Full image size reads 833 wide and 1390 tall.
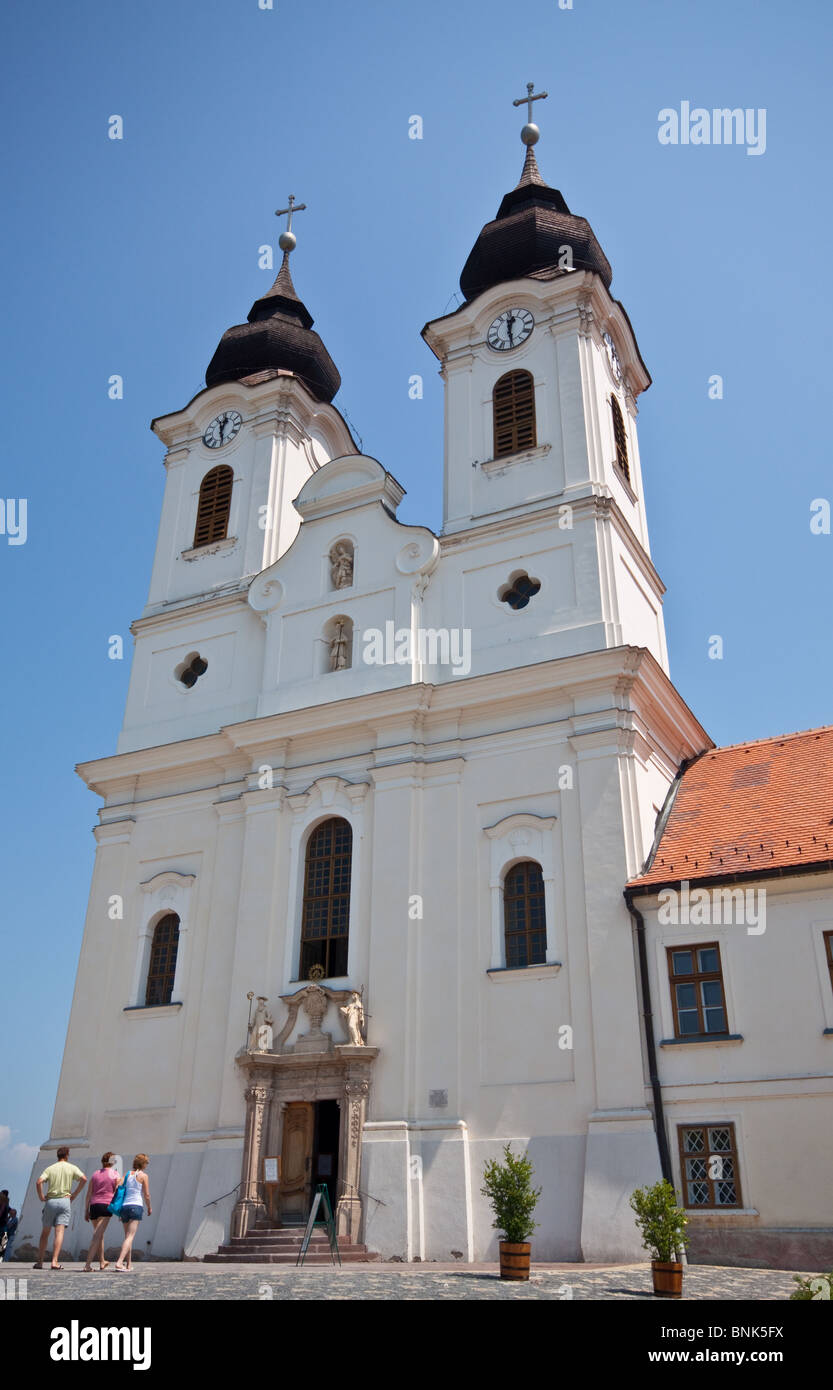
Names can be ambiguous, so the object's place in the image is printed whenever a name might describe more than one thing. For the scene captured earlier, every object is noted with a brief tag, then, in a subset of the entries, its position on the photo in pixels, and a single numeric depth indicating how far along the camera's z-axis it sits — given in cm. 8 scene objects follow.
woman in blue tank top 1318
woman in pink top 1328
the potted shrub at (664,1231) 1120
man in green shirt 1332
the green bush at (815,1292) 750
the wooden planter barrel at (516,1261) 1229
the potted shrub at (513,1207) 1231
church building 1612
